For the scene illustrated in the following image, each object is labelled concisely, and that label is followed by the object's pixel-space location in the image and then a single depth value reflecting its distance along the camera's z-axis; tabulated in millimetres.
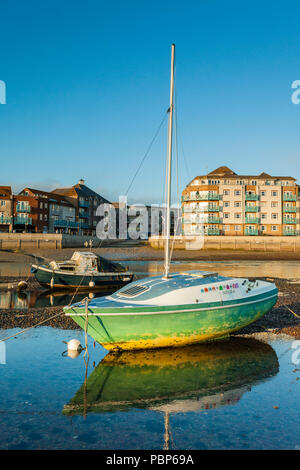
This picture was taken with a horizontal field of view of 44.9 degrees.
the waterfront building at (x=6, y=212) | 93062
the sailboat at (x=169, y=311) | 11312
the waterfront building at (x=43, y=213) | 94688
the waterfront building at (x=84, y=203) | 112312
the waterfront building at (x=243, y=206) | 91500
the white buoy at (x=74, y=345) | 12070
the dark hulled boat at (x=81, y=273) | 27172
